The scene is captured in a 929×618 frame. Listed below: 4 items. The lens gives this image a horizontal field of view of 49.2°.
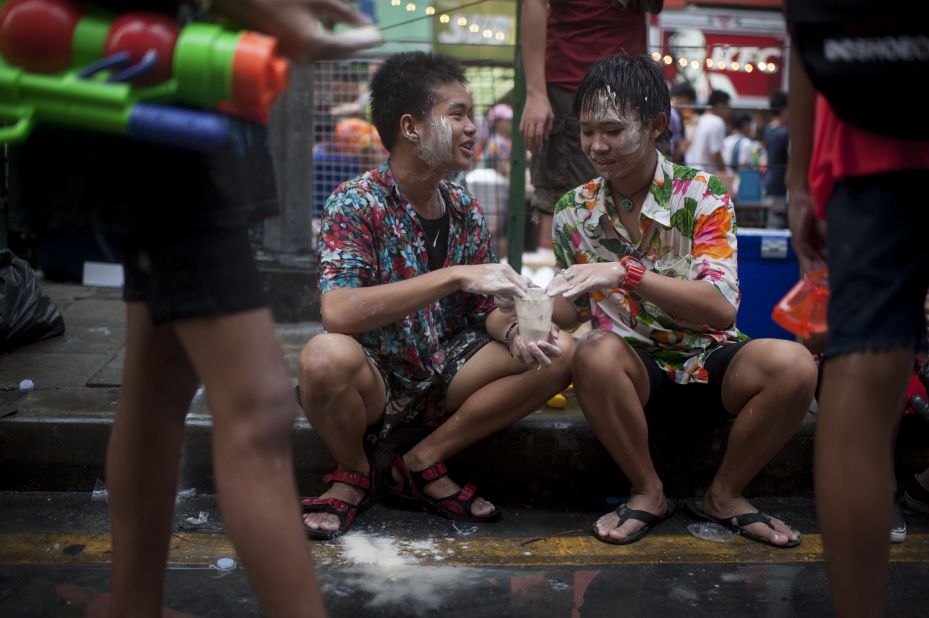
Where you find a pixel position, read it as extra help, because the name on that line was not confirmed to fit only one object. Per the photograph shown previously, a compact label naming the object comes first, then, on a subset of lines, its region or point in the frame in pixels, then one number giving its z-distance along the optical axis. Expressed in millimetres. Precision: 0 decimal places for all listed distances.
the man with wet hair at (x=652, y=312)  3016
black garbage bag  4137
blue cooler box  4781
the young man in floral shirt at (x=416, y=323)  2998
